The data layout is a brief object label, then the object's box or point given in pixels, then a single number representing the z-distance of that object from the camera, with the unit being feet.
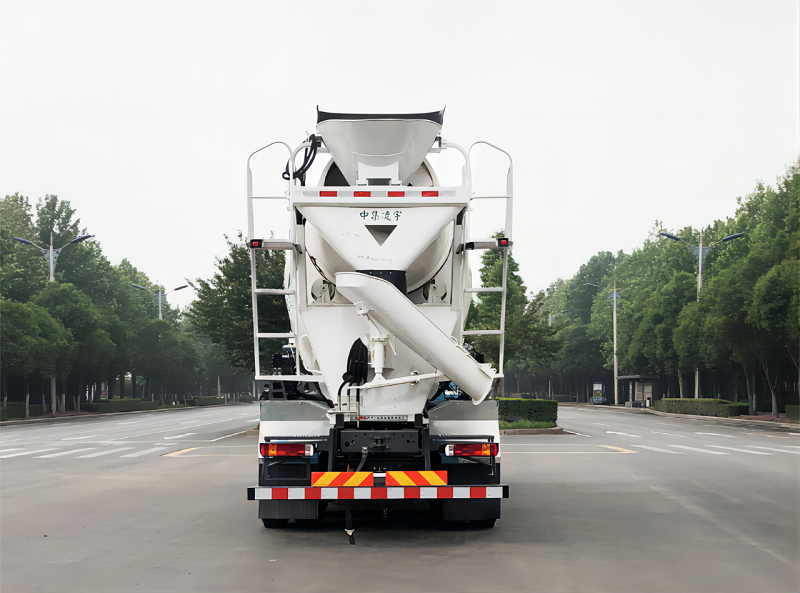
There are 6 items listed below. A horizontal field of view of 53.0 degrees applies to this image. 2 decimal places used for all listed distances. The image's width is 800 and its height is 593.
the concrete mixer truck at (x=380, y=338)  26.30
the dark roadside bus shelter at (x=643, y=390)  208.13
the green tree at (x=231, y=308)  93.91
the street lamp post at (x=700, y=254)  159.02
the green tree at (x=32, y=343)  140.77
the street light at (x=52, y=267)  162.84
